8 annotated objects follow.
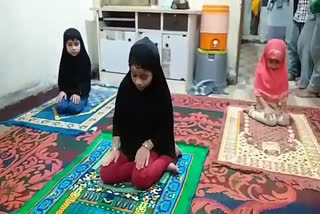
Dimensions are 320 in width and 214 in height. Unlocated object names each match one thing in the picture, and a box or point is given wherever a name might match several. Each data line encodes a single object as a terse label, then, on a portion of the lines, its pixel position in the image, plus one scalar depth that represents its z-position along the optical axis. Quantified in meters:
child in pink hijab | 2.18
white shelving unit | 2.96
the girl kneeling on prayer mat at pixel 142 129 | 1.47
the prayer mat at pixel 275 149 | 1.64
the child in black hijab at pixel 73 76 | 2.39
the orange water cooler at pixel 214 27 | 2.97
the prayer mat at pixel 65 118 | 2.13
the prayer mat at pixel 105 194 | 1.36
